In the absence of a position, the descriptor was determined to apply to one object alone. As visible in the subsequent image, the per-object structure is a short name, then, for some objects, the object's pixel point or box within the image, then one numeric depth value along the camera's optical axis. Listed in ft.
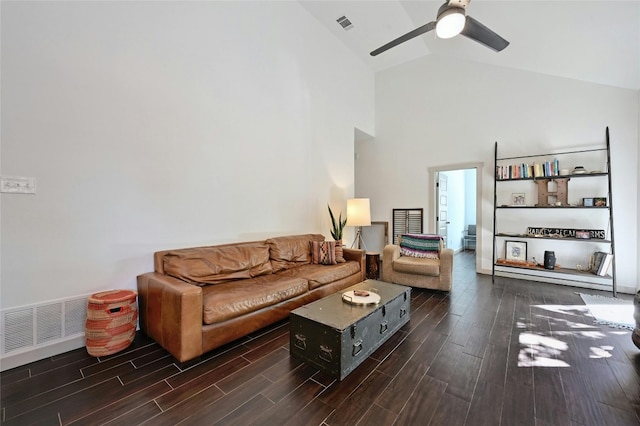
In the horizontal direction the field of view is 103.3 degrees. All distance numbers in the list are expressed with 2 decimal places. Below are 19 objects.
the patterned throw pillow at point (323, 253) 12.34
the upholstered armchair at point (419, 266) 12.01
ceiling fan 7.29
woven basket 6.77
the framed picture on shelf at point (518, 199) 14.69
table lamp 15.64
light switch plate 6.26
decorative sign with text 12.55
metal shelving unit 12.05
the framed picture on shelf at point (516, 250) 14.46
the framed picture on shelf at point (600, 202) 12.24
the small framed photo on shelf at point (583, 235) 12.37
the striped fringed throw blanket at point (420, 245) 13.17
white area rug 8.82
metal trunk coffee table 5.94
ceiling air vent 14.86
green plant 15.56
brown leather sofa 6.46
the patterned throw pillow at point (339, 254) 12.58
